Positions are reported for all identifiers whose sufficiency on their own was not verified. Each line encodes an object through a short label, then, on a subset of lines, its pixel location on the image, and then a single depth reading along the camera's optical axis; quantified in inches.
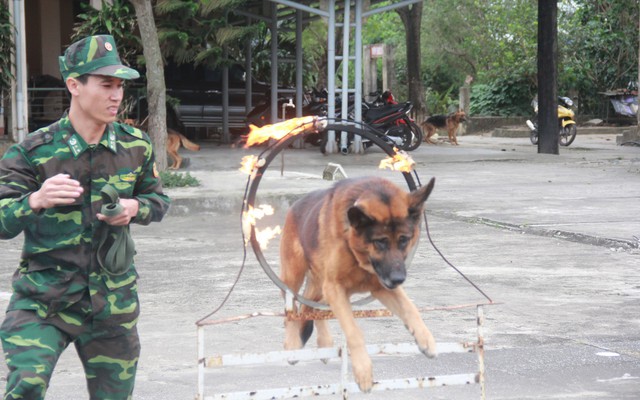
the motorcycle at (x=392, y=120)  900.0
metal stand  170.7
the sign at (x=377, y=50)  1170.8
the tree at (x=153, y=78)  625.6
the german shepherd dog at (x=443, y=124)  1064.2
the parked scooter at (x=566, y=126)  1038.9
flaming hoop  176.7
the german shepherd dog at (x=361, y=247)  155.0
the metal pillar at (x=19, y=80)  665.6
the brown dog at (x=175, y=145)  719.7
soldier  152.9
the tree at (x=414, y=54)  1155.9
